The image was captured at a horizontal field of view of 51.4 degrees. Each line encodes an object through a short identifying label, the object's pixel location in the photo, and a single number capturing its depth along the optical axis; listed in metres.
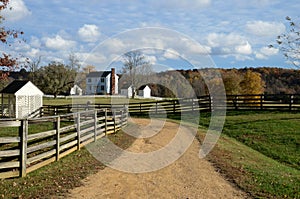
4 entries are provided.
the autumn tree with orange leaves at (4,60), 12.75
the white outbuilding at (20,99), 27.02
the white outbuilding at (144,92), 48.28
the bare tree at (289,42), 16.11
